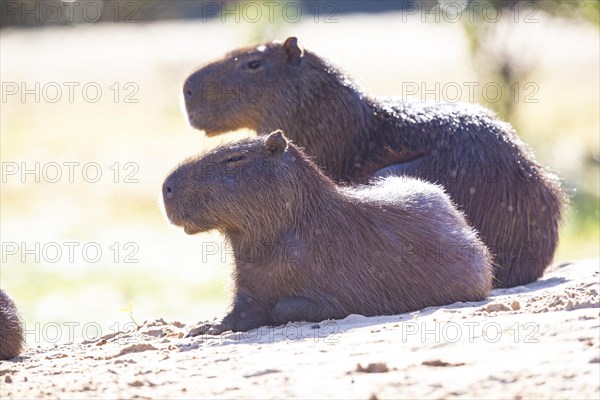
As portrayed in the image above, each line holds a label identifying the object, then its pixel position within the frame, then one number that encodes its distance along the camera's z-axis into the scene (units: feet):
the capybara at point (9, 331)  39.27
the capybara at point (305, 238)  39.45
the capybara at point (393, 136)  49.08
